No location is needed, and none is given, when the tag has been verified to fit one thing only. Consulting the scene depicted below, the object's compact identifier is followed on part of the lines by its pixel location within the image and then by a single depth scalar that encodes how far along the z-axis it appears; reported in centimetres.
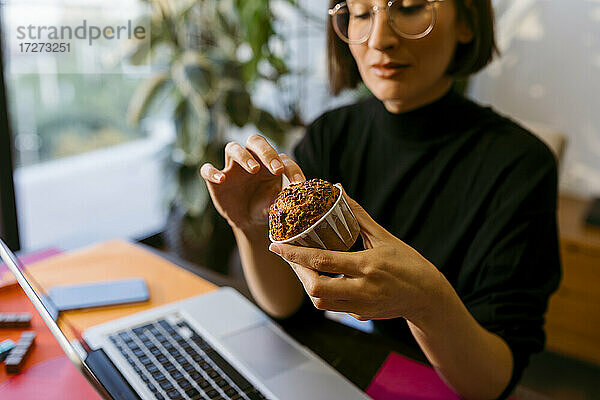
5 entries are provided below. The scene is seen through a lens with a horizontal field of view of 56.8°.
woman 80
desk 91
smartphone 103
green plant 216
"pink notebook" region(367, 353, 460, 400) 83
